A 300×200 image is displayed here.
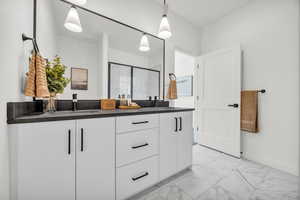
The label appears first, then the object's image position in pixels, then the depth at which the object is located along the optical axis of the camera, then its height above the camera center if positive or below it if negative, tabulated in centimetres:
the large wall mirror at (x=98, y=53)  138 +58
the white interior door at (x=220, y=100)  237 -2
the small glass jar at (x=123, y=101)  183 -4
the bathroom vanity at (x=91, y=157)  81 -46
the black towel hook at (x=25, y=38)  95 +44
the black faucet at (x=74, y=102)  144 -5
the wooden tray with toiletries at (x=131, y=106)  174 -10
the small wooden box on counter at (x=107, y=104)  160 -7
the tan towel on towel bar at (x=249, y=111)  217 -20
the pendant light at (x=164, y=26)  173 +96
